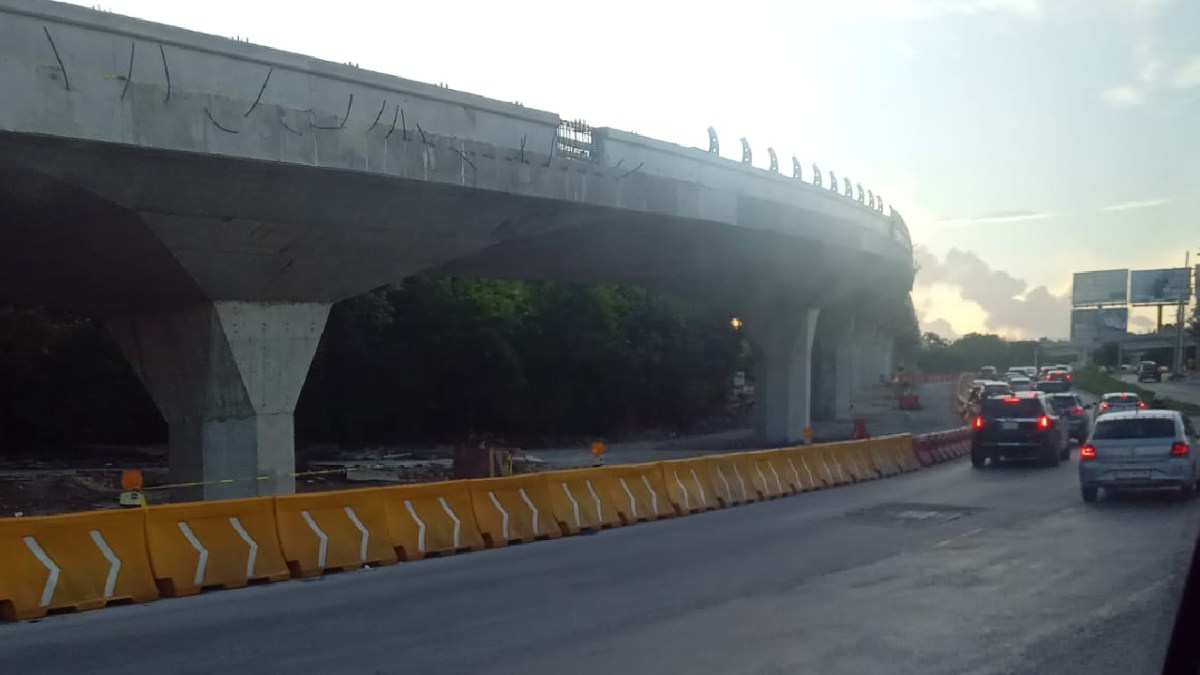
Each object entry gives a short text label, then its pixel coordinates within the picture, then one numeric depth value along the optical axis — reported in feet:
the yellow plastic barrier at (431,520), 48.65
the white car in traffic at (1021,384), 182.55
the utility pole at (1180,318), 248.40
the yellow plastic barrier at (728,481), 69.26
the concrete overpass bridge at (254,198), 53.42
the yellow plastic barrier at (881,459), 88.28
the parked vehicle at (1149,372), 310.24
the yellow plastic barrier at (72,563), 36.19
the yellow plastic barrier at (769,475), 73.56
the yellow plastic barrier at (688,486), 65.16
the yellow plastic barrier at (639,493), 61.11
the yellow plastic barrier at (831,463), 81.15
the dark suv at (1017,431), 88.79
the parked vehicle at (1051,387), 166.77
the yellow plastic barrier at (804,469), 77.71
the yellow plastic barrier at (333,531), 44.60
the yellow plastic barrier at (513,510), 52.75
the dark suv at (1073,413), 114.01
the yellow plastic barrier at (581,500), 56.95
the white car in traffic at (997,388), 138.72
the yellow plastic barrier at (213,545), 40.45
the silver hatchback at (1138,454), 62.18
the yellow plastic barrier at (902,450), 91.86
